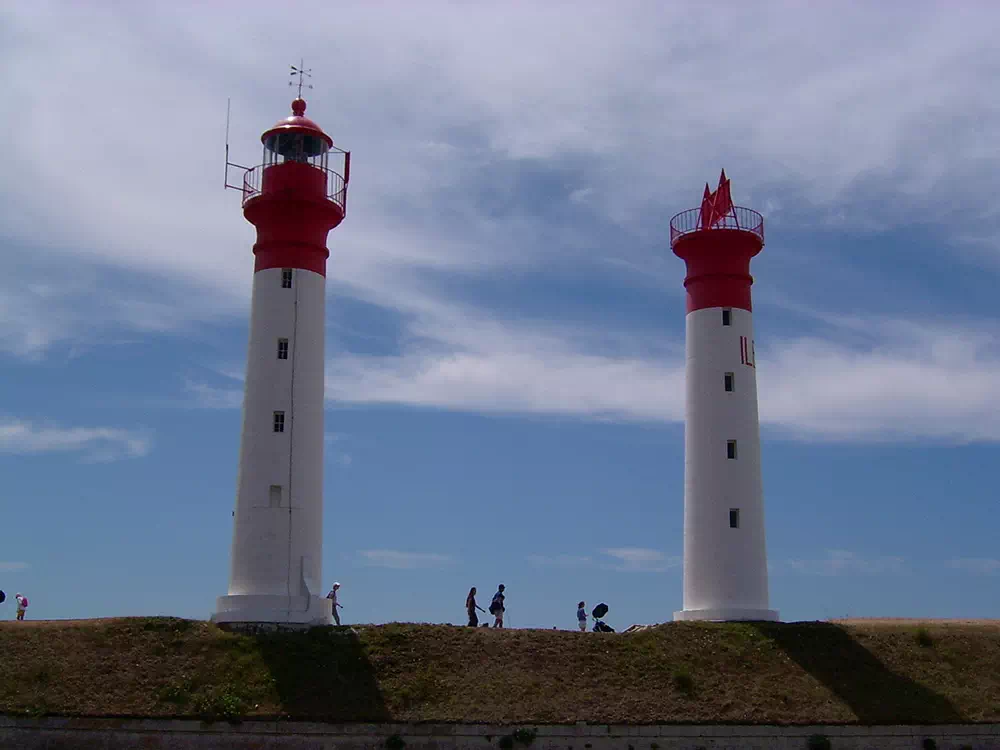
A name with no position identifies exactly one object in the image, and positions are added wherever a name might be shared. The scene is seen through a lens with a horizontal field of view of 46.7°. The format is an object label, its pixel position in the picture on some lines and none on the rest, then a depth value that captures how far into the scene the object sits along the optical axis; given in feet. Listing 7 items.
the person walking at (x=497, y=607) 113.19
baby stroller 117.29
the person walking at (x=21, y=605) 113.70
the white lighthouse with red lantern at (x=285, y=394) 106.52
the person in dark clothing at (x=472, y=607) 113.09
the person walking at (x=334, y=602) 110.32
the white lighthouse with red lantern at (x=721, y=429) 117.50
